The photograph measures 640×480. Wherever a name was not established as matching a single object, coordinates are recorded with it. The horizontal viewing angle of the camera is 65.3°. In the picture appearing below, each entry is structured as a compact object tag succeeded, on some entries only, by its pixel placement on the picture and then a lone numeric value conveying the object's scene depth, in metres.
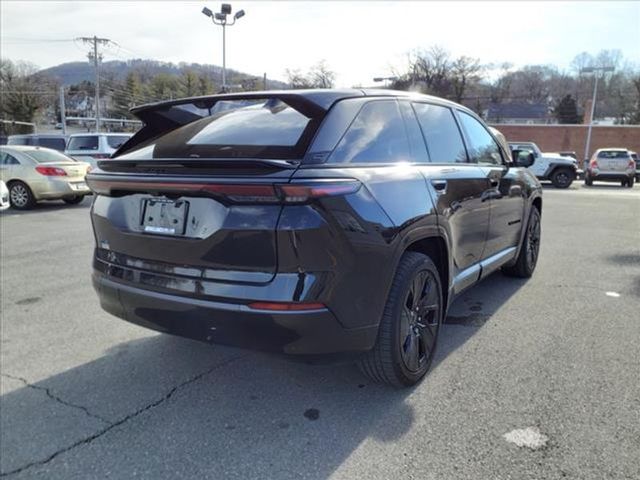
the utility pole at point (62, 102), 45.53
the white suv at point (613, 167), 21.00
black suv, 2.29
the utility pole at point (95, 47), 51.12
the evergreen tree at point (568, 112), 58.00
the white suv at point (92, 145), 15.55
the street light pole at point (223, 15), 22.26
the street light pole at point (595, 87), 38.19
